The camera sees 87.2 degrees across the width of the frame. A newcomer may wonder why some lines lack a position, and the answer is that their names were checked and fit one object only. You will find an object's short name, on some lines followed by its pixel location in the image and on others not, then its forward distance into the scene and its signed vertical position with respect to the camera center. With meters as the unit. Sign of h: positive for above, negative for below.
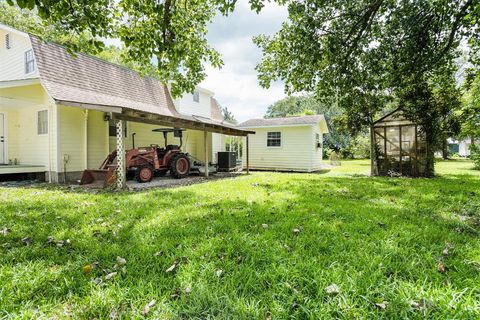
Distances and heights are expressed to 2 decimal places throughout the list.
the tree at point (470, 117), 10.20 +1.68
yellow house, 8.69 +1.55
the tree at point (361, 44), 7.32 +3.59
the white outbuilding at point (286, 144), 15.18 +0.82
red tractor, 8.20 -0.28
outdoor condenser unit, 13.95 -0.18
